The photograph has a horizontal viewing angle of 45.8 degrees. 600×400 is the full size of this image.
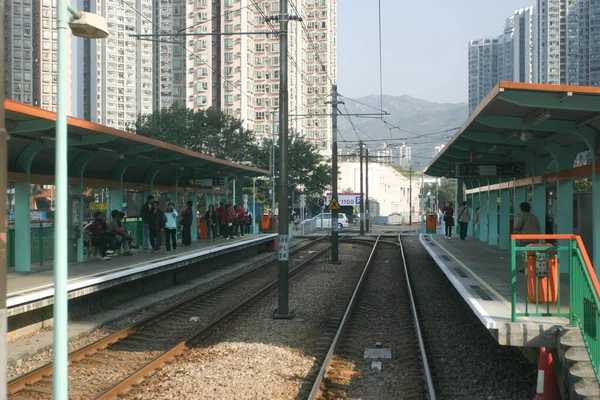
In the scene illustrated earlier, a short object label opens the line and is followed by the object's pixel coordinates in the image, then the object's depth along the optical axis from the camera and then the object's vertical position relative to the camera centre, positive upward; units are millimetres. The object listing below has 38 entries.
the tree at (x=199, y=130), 56125 +5554
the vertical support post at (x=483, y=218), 26578 -731
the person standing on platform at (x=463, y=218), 28906 -787
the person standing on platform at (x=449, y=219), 32344 -922
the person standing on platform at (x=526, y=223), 12484 -432
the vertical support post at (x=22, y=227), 14289 -554
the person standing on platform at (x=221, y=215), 27094 -598
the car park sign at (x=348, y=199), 77438 +5
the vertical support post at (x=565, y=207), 13750 -167
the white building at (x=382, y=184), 91550 +2010
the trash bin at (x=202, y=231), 28359 -1265
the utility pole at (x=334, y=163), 23734 +1203
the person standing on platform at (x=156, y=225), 19561 -708
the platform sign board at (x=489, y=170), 18016 +758
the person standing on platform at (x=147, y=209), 19406 -260
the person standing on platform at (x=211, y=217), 26297 -679
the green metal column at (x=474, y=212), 30350 -590
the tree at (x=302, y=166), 62281 +2957
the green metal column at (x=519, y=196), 19031 +70
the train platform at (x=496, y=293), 7449 -1467
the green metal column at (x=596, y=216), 11258 -284
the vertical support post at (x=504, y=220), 21516 -652
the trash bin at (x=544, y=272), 8164 -859
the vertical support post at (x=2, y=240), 3883 -221
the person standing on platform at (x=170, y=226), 19972 -753
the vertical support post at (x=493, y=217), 23891 -624
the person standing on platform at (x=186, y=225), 22984 -828
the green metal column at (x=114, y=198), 18609 +44
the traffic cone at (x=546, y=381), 6928 -1802
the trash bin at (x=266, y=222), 37750 -1237
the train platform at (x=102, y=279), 11172 -1539
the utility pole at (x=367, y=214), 52869 -1206
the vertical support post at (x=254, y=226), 36219 -1371
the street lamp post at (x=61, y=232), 5000 -228
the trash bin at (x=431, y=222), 40281 -1314
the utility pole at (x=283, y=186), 13125 +248
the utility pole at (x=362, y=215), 46644 -1059
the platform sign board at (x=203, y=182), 23953 +602
